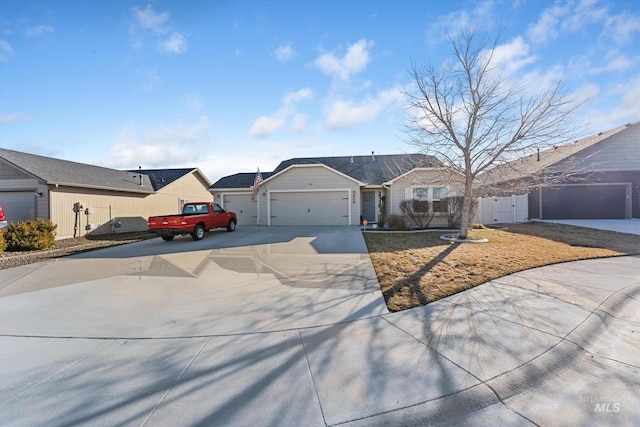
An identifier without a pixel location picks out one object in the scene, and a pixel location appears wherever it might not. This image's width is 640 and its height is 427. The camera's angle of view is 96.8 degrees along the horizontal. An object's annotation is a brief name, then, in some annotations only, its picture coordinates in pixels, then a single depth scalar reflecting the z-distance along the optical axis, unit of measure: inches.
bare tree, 383.9
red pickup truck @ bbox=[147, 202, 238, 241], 459.8
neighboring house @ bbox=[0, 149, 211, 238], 511.8
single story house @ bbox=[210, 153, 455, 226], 658.8
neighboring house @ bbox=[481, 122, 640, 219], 709.3
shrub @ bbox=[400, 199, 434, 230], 610.9
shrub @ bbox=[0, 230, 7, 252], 374.0
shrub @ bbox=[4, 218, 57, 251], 407.2
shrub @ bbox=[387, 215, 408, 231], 584.1
